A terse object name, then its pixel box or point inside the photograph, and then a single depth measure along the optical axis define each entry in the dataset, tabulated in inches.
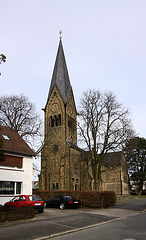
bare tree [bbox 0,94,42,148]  1239.6
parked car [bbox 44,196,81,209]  803.4
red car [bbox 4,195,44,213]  644.7
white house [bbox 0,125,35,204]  785.6
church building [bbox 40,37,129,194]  1477.6
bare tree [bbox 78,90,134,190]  1079.1
